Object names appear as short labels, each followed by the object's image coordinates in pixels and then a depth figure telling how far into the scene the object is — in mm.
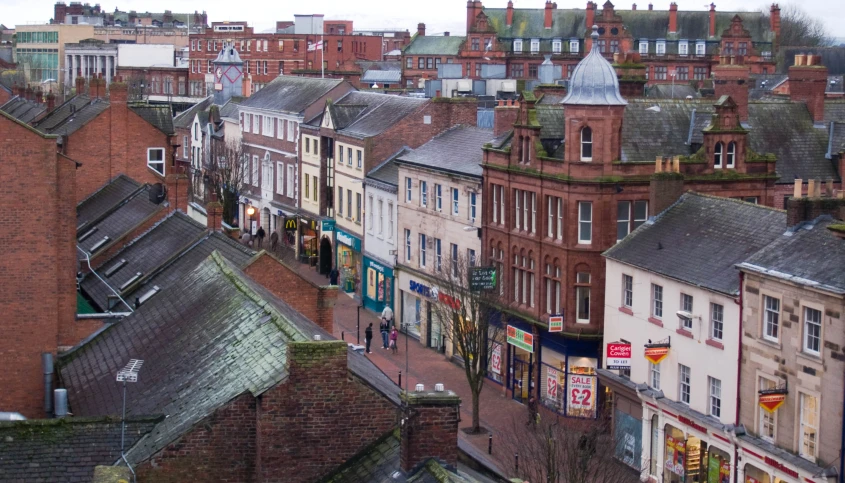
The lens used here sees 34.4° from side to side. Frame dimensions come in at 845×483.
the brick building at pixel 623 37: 140375
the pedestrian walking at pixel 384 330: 60519
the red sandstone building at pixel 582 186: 47469
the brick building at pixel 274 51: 161125
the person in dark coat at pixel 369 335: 57594
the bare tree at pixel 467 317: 46156
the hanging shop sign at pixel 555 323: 47375
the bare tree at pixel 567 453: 33156
